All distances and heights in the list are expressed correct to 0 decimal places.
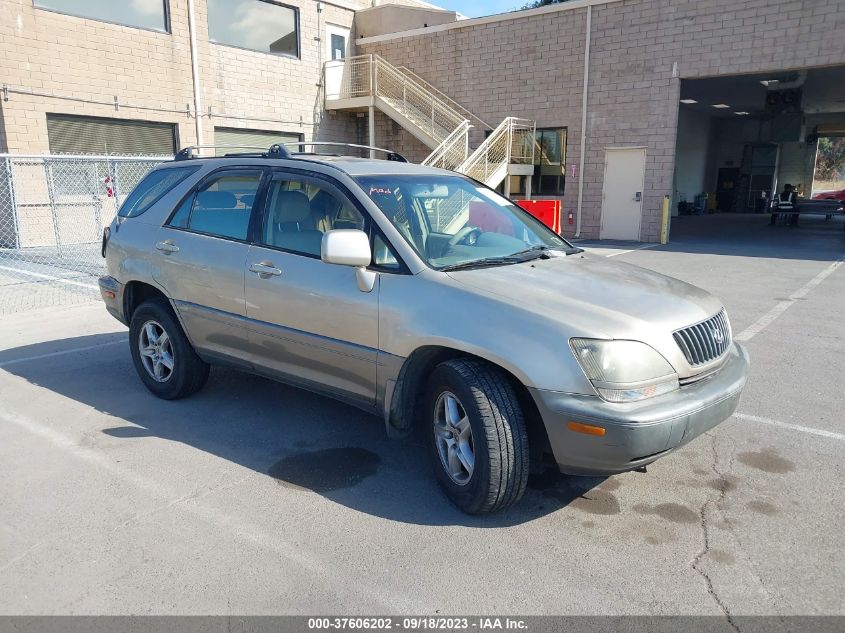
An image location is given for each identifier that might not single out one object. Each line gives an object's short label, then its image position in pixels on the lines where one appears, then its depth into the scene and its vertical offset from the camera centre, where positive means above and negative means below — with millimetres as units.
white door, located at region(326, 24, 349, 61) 21125 +4588
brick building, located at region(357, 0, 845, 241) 15117 +3201
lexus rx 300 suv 3055 -744
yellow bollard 17156 -1140
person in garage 23250 -688
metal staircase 17734 +2031
